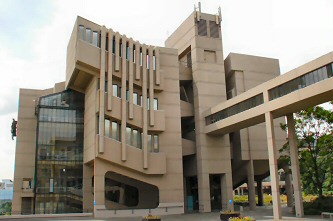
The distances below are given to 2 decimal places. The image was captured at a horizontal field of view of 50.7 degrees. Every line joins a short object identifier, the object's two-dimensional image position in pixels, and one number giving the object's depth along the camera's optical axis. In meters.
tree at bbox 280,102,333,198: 35.66
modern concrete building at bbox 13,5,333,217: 37.94
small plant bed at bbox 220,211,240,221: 29.12
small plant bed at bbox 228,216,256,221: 21.95
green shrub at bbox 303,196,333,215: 33.78
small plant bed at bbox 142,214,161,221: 26.03
